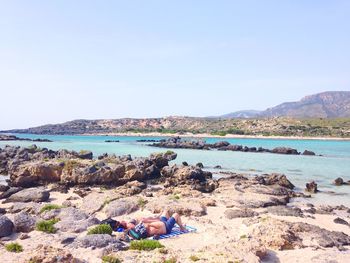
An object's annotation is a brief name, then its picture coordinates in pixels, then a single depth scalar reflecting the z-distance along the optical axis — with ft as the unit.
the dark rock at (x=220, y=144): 274.83
